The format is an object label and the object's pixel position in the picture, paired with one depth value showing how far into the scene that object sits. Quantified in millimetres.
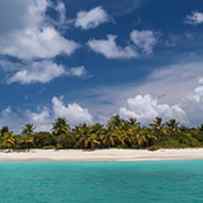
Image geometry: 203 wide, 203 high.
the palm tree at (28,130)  92688
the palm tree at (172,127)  97125
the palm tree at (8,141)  88688
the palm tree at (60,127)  96188
